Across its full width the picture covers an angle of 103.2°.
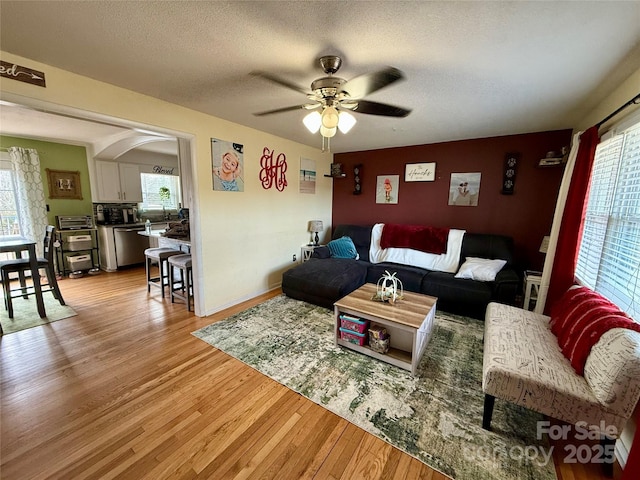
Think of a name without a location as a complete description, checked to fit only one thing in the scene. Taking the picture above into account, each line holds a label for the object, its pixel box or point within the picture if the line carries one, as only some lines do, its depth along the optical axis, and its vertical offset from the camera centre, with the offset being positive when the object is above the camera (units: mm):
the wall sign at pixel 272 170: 3631 +431
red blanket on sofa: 3738 -526
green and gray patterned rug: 1421 -1387
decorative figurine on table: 2406 -879
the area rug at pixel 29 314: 2728 -1419
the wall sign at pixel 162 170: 5655 +590
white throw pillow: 3119 -799
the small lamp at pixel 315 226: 4656 -470
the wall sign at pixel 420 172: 4051 +506
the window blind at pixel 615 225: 1653 -124
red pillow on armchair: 1471 -725
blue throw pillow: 4203 -786
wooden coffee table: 2059 -982
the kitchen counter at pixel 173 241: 3313 -622
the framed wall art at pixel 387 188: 4418 +251
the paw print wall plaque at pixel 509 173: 3451 +446
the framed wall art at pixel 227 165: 2991 +394
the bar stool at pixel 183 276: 3162 -1035
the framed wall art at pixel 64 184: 4391 +151
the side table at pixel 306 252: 4501 -919
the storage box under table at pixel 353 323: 2303 -1111
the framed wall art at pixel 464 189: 3775 +233
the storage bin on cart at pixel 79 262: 4477 -1223
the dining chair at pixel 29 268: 2840 -882
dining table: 2746 -793
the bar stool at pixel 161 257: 3499 -842
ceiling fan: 1661 +728
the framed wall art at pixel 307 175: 4344 +430
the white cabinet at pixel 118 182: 4844 +250
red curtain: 2186 -97
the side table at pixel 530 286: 2897 -916
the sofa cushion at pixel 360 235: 4359 -599
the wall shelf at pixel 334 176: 4841 +475
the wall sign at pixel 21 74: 1673 +798
